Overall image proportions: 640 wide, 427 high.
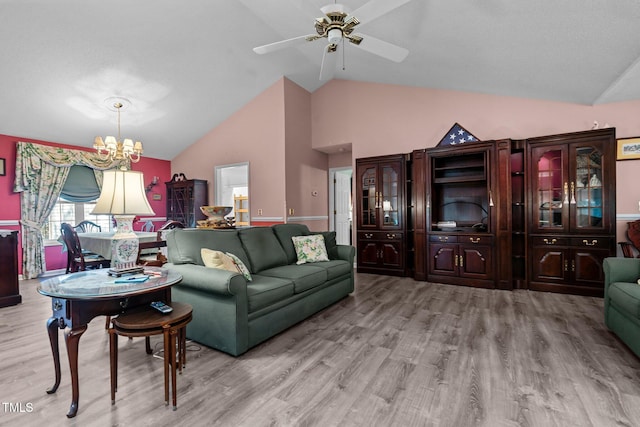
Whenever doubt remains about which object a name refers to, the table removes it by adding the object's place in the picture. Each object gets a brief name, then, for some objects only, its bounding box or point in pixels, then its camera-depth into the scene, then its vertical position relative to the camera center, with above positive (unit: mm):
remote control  1870 -585
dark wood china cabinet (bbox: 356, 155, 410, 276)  5012 -15
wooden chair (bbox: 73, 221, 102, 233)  5612 -211
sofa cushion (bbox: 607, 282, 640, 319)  2197 -678
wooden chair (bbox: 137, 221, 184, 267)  3119 -466
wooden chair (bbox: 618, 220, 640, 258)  3628 -352
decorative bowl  3445 +35
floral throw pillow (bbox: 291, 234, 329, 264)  3746 -437
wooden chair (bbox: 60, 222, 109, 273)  4133 -571
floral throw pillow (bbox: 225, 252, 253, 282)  2729 -476
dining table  4191 -353
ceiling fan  2324 +1590
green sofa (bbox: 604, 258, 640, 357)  2234 -706
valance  4945 +1023
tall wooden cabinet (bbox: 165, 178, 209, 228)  6477 +358
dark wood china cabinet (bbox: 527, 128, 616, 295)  3760 +25
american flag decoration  4703 +1216
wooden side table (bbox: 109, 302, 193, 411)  1723 -659
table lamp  2029 +55
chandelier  4391 +1044
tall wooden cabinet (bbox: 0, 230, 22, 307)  3633 -636
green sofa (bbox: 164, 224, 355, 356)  2334 -634
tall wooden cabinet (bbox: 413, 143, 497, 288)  4293 -40
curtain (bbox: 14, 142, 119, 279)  4984 +474
